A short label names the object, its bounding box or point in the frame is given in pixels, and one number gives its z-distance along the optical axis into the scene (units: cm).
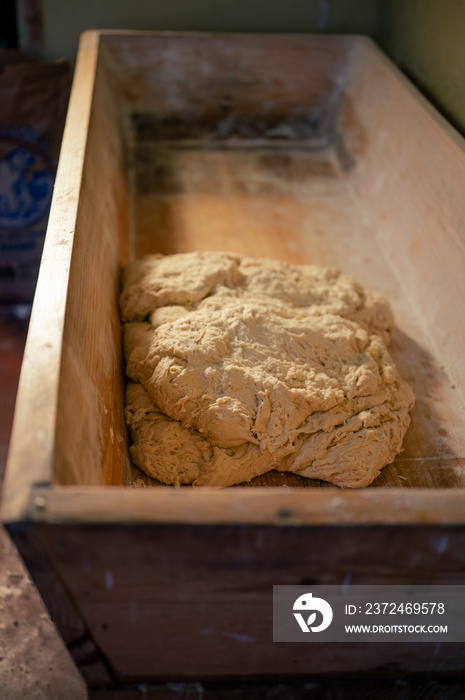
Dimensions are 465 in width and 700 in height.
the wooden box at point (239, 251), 79
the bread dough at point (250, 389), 126
